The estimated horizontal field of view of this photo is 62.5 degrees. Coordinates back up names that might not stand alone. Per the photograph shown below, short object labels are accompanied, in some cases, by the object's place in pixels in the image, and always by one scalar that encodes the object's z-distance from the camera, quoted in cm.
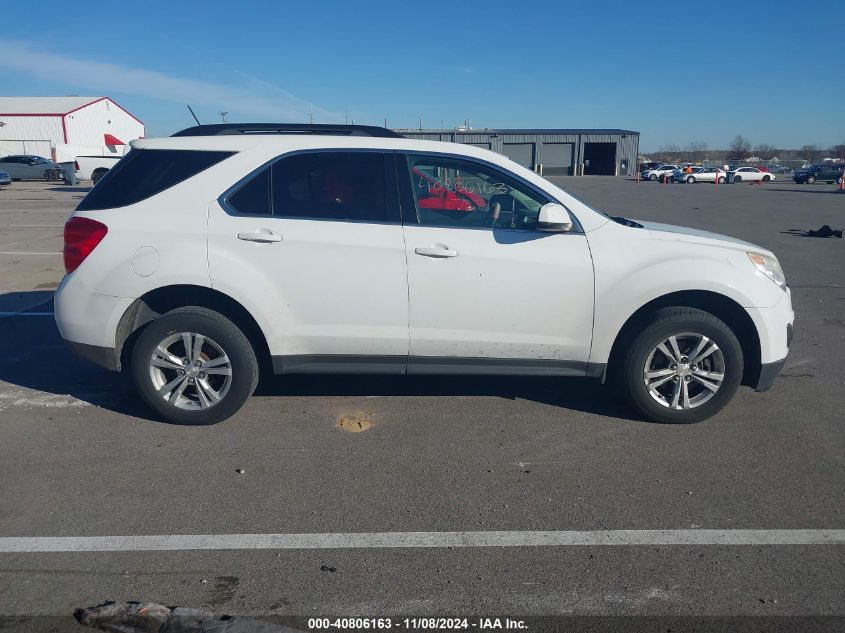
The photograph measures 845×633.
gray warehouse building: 5816
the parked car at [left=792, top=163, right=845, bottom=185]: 4959
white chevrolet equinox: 455
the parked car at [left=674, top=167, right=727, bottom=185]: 5531
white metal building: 5297
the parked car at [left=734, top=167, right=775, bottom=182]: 5628
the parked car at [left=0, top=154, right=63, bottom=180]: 3947
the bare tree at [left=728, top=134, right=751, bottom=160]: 11350
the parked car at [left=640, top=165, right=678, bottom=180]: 5888
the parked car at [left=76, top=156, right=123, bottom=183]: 3072
